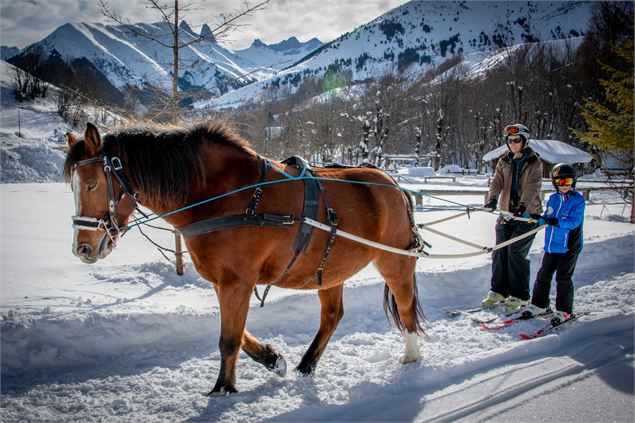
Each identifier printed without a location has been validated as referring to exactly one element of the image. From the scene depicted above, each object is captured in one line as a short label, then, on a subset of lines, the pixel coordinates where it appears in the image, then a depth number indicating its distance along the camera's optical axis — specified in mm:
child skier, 4059
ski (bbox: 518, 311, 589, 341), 3865
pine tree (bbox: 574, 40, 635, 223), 11617
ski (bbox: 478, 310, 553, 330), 4203
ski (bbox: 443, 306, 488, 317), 4656
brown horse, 2496
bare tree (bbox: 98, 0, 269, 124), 5492
